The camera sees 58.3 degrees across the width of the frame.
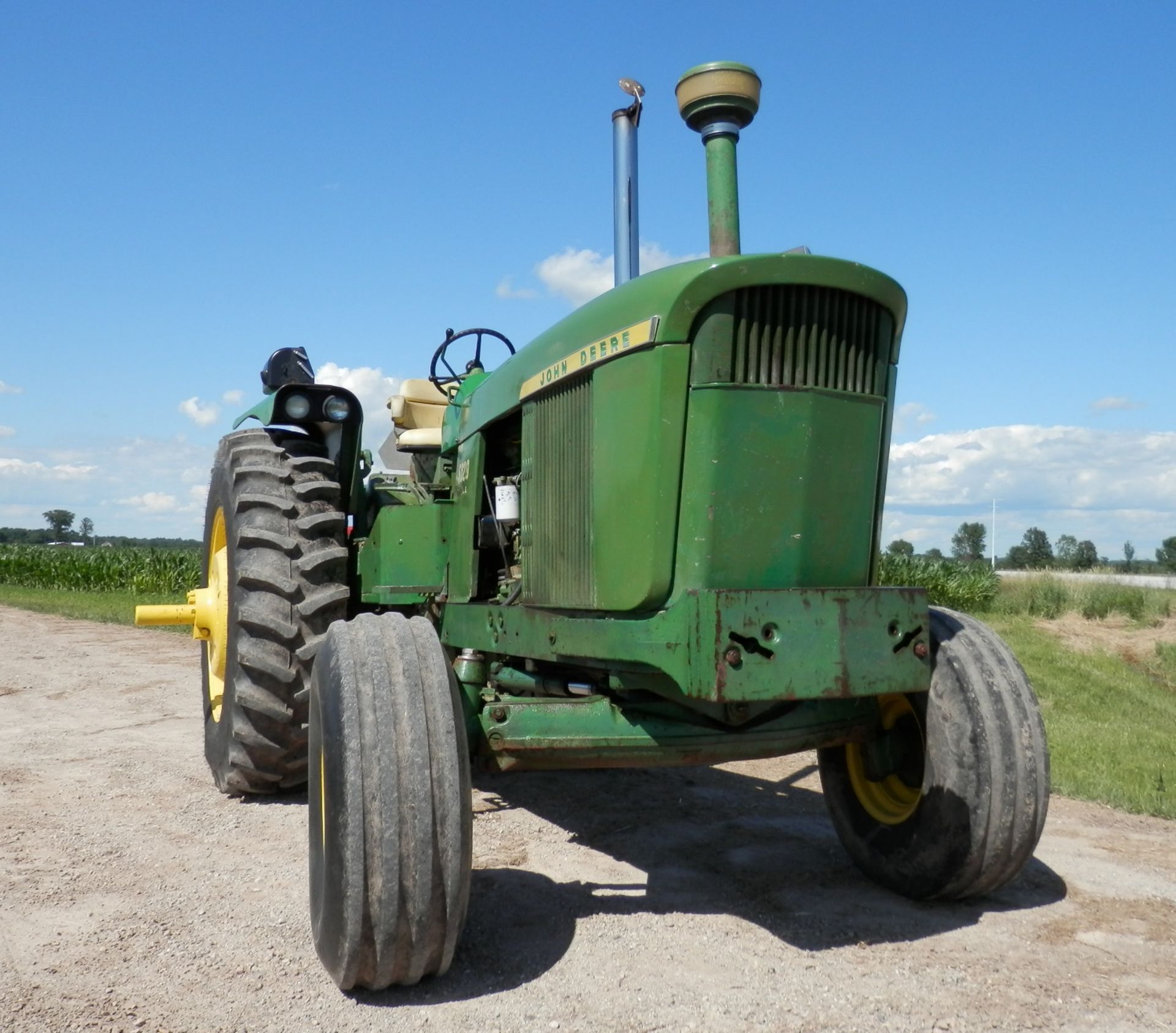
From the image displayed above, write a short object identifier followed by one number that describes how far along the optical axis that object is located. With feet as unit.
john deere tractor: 9.14
